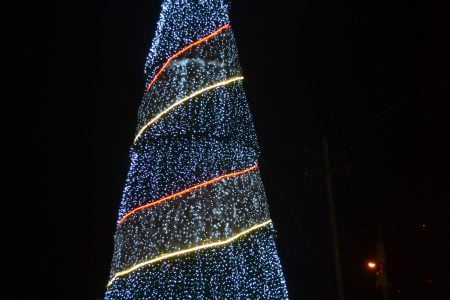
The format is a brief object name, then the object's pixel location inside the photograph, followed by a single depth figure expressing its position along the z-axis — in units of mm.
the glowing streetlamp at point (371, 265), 24056
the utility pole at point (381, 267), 16575
